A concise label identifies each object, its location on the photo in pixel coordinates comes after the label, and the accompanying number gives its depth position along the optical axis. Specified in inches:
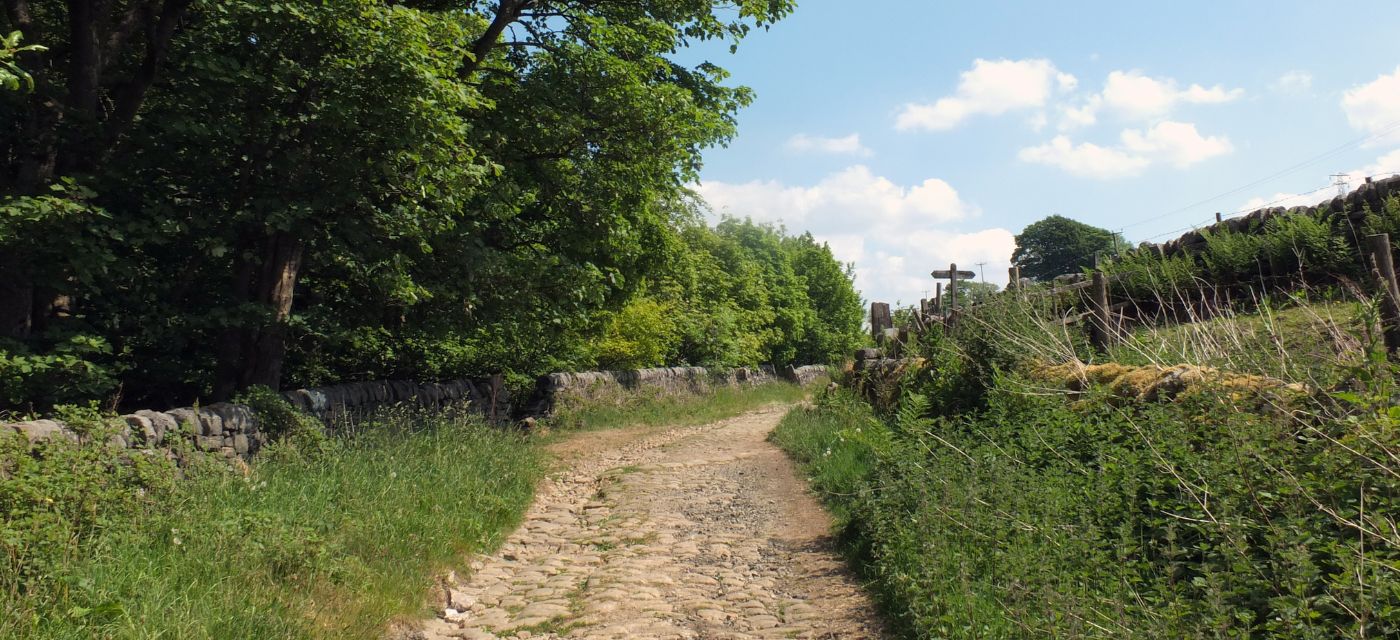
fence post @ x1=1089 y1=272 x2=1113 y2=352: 395.2
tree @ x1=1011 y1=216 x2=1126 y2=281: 2994.6
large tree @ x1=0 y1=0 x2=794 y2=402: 366.0
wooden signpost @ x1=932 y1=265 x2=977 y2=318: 782.6
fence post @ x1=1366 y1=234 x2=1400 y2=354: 229.0
